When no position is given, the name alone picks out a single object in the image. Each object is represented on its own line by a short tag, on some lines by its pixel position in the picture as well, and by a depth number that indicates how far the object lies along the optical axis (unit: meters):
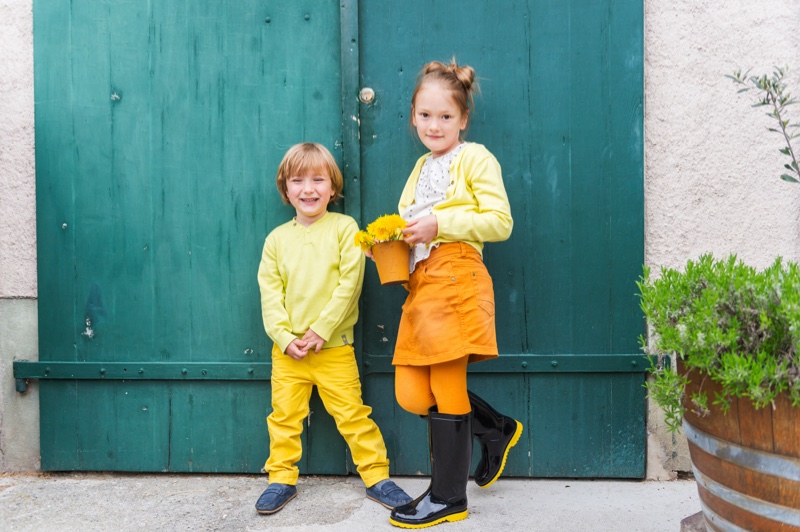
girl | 2.38
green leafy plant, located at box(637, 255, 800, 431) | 1.46
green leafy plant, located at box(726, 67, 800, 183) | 1.79
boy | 2.71
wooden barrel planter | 1.47
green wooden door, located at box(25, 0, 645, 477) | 2.81
